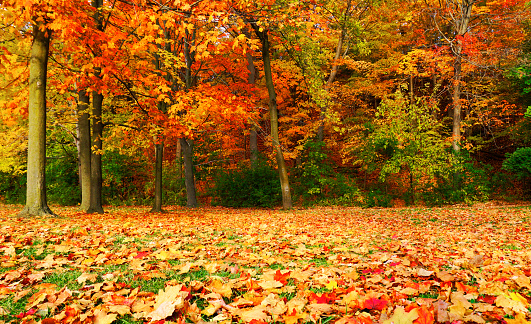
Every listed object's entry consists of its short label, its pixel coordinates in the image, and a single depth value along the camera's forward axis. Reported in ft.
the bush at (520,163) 38.22
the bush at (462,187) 41.98
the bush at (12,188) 58.65
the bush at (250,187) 49.38
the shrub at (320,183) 48.37
